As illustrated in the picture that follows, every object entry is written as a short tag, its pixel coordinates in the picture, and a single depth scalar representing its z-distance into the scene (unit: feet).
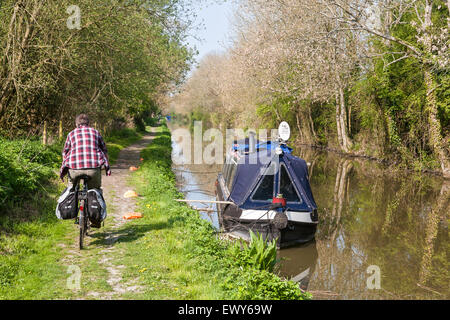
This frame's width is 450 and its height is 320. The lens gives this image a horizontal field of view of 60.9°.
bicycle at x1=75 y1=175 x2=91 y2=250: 19.11
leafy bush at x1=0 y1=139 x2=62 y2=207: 22.30
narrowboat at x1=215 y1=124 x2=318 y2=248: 28.76
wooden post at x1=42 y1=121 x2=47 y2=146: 40.15
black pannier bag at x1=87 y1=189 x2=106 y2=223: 19.21
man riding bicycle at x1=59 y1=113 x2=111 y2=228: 18.92
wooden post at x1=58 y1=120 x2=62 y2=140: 45.09
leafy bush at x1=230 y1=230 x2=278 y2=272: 21.13
